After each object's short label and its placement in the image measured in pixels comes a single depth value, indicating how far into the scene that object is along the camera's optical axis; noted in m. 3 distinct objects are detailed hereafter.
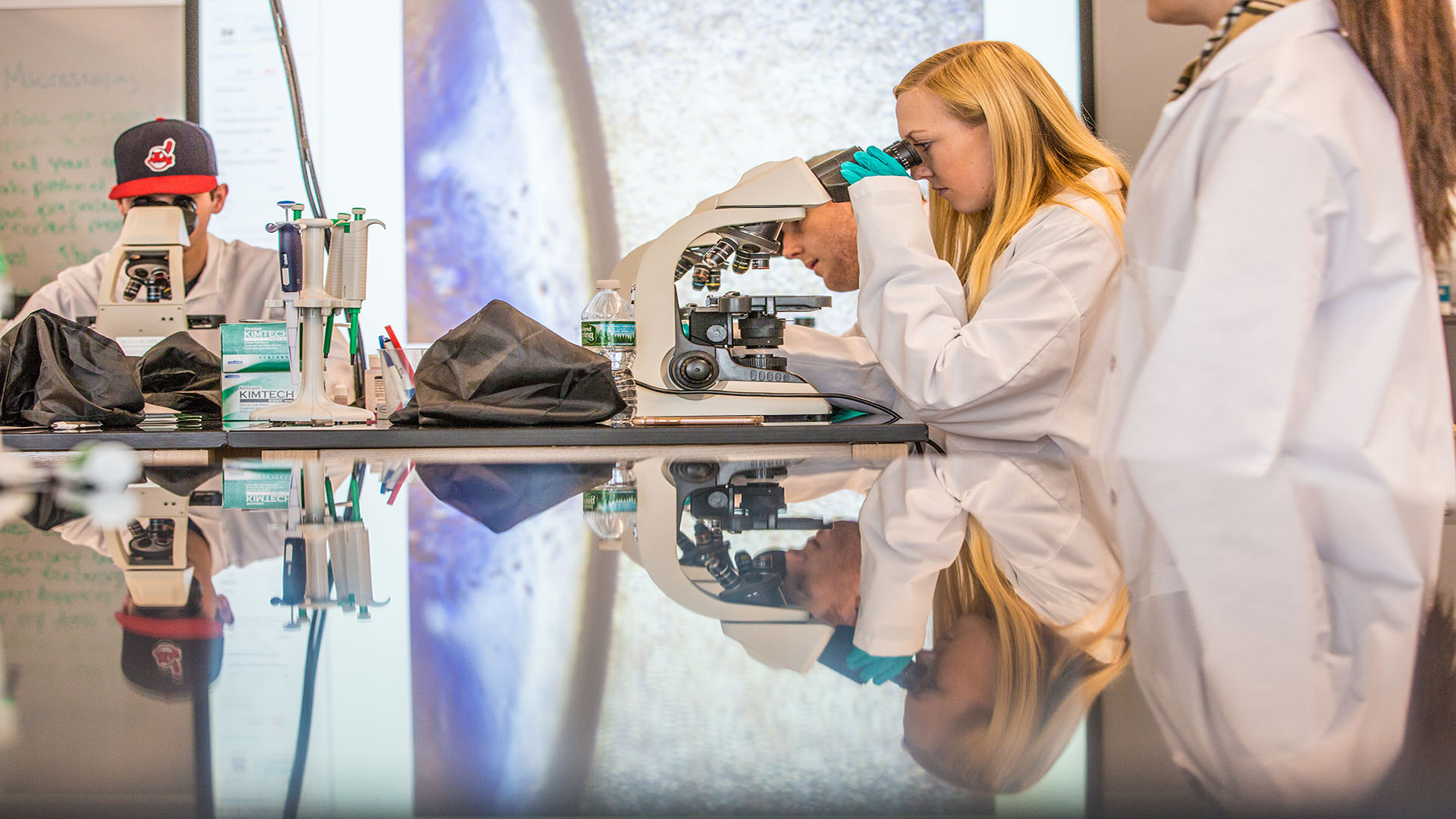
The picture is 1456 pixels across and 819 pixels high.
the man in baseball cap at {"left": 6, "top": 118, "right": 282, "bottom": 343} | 2.61
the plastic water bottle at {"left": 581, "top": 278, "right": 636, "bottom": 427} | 2.00
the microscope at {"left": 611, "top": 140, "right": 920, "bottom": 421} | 1.80
